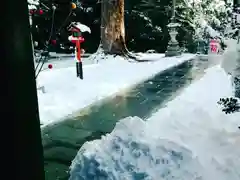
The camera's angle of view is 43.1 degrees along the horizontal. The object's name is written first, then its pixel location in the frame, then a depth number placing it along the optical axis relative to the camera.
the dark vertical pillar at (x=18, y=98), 1.05
